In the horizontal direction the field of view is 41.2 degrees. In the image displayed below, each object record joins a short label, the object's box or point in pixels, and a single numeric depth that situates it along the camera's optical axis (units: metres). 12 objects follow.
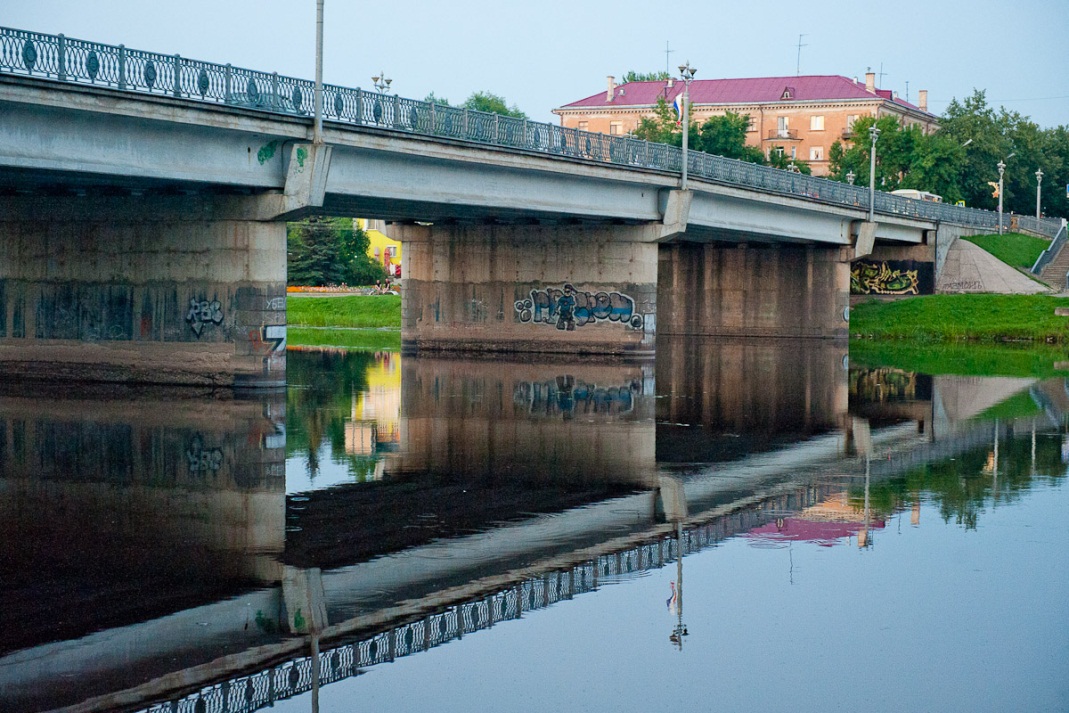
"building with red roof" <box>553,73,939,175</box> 147.00
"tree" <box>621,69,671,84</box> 175.88
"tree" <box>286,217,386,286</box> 99.00
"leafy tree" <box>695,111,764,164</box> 121.88
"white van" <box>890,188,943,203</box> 91.56
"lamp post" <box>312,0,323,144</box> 34.56
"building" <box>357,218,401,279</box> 138.50
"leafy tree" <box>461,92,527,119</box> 187.00
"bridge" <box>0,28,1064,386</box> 29.62
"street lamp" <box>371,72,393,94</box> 47.47
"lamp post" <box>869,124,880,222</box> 71.75
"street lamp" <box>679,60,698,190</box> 51.78
